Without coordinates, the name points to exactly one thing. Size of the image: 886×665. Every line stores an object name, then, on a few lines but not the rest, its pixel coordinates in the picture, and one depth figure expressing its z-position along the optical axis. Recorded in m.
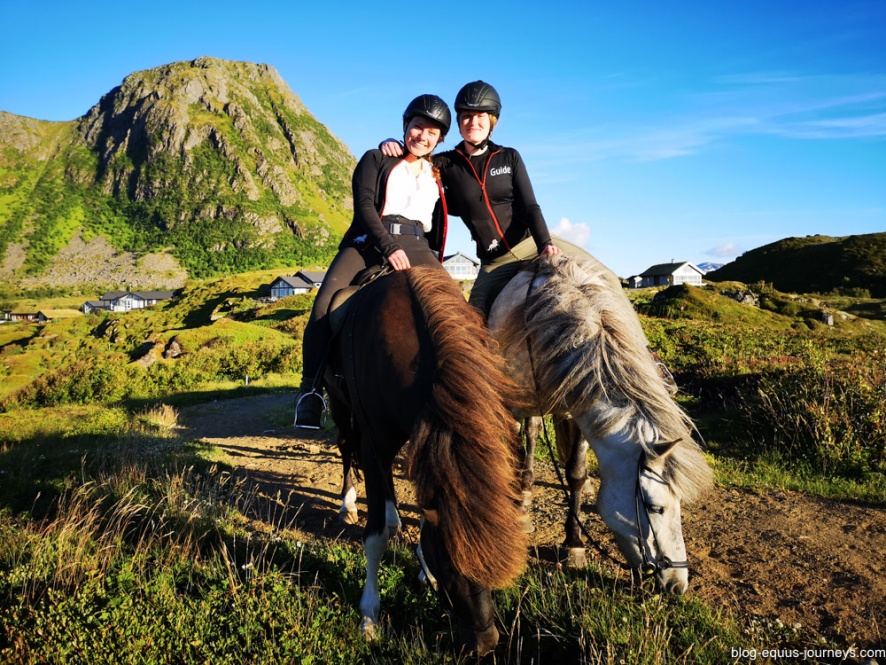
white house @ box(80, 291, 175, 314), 94.73
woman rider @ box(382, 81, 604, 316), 4.87
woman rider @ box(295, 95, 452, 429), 4.41
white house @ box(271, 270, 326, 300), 72.06
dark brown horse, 2.33
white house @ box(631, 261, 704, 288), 63.72
